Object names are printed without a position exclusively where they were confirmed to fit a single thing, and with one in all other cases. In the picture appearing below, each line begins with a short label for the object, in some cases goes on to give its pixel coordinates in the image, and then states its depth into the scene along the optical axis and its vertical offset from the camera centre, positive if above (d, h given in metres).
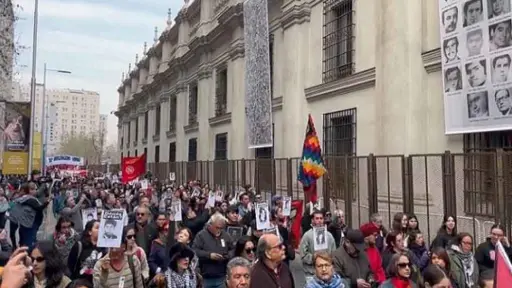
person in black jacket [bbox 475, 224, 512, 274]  7.46 -1.00
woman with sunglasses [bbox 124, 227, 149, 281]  6.10 -0.83
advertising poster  21.61 +1.57
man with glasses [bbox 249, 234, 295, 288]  5.16 -0.81
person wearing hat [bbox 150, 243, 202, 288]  5.82 -1.03
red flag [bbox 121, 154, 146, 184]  21.44 +0.32
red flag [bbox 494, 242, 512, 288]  3.02 -0.52
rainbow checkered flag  12.43 +0.29
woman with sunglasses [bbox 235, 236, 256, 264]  6.32 -0.83
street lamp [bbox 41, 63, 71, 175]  39.70 +4.76
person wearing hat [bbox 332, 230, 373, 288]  6.46 -0.98
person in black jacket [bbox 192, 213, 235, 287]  7.26 -0.98
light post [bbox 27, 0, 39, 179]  25.45 +5.66
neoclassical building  13.26 +3.18
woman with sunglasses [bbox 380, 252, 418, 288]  5.52 -0.98
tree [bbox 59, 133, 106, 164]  104.05 +5.71
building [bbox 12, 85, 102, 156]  137.38 +17.22
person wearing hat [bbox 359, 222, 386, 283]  6.89 -0.96
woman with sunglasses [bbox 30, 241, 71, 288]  4.94 -0.82
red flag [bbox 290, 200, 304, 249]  12.33 -1.06
